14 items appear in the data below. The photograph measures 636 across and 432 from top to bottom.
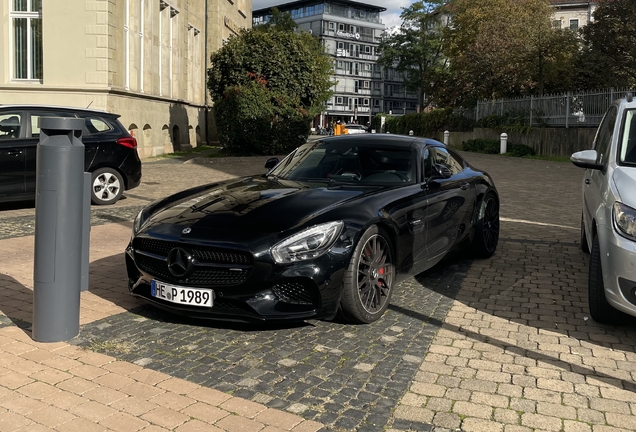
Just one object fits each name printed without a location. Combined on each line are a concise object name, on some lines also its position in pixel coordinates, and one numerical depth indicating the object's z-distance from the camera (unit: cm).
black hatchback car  1048
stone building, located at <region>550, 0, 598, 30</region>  8856
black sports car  462
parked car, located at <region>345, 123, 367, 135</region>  5944
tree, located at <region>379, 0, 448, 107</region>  8238
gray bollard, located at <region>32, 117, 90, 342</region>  445
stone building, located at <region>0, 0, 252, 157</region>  2022
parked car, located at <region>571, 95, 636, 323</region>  470
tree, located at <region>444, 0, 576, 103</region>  3478
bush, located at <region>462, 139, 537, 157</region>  2983
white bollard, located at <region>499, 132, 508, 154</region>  3111
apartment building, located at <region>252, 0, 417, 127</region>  11581
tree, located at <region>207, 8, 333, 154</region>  2488
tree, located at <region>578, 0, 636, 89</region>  3541
